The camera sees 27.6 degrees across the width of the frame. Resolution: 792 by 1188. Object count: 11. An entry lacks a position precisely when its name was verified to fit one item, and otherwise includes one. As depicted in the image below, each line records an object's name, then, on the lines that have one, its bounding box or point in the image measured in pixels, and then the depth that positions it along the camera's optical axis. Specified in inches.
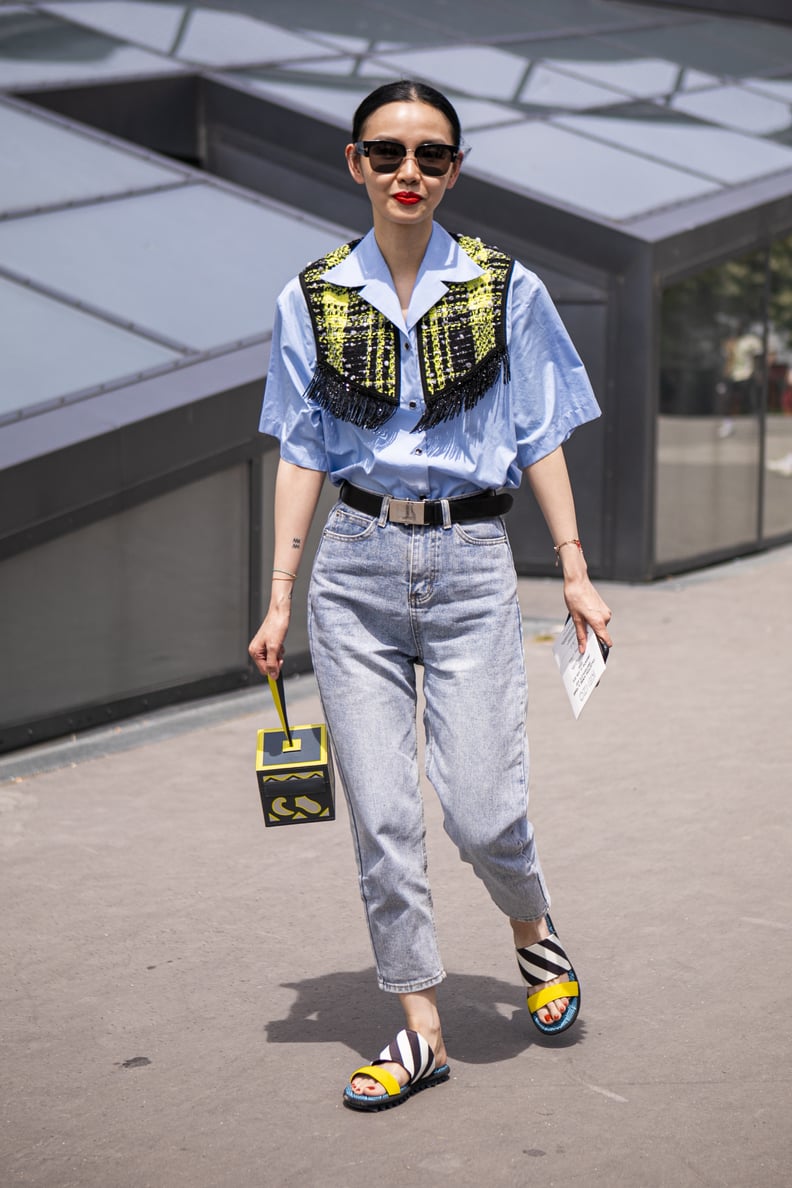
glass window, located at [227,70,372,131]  425.7
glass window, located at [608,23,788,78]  534.3
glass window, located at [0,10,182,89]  423.5
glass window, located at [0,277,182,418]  261.7
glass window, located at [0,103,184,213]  334.0
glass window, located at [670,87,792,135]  481.7
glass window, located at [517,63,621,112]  466.0
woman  134.8
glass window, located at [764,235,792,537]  434.9
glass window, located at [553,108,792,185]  438.3
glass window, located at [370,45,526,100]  469.4
